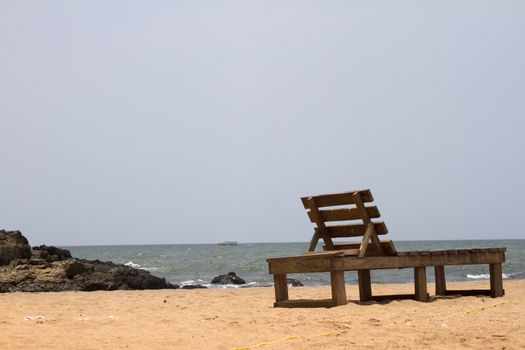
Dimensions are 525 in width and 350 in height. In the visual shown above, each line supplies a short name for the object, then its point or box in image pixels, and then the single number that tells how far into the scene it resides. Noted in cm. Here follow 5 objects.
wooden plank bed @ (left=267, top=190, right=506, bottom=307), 955
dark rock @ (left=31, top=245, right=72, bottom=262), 2023
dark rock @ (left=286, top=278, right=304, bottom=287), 2047
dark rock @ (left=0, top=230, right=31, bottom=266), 1854
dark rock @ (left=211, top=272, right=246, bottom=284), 2461
